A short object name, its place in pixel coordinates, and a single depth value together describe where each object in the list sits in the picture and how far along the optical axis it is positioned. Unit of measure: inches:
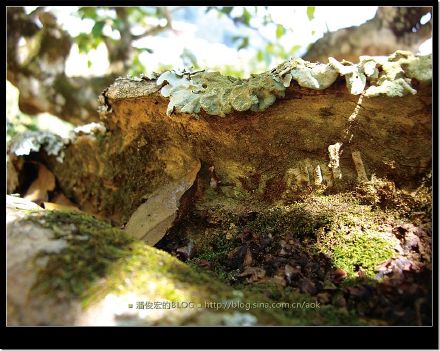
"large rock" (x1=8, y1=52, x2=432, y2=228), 9.7
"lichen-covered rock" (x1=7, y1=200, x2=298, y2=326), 7.4
